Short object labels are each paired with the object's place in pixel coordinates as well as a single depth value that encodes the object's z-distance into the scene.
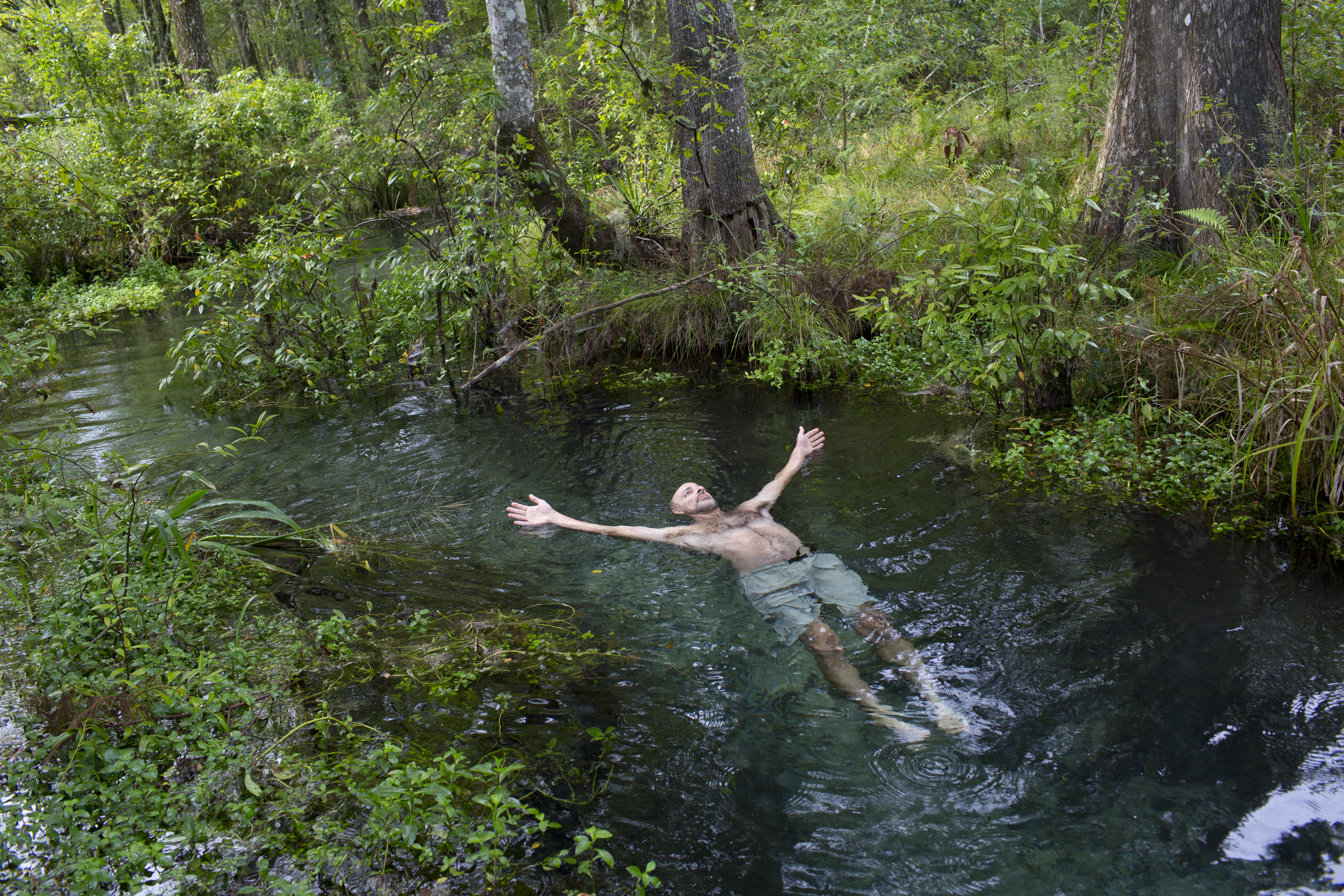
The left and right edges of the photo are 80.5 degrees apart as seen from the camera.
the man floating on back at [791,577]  4.09
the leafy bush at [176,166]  15.70
